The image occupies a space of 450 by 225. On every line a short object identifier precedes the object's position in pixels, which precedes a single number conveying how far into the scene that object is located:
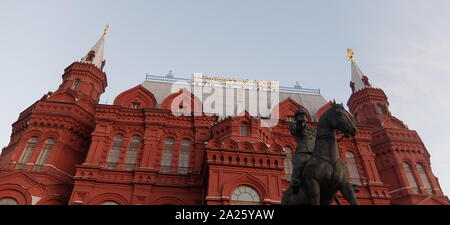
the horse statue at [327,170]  7.09
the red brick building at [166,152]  19.02
